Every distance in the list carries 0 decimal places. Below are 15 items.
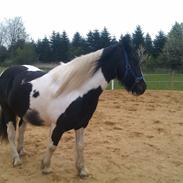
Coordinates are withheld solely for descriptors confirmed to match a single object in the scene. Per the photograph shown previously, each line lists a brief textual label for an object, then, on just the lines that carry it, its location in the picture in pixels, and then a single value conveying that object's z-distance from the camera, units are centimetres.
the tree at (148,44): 4038
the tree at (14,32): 4331
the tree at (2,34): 4325
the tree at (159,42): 4066
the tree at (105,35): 3794
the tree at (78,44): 3536
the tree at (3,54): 3434
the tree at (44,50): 3712
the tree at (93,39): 3750
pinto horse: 361
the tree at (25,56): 3054
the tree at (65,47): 3681
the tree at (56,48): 3764
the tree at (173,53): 3622
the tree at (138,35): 3978
